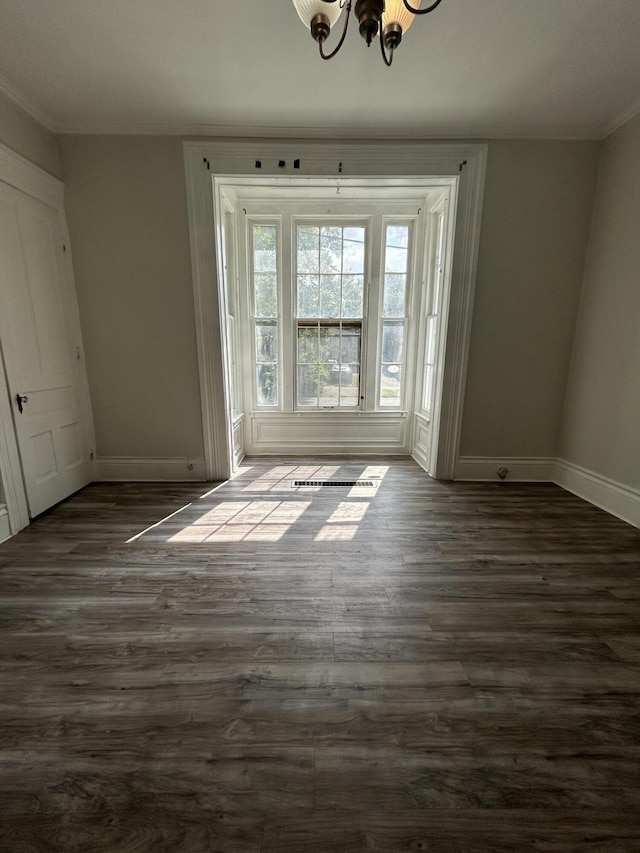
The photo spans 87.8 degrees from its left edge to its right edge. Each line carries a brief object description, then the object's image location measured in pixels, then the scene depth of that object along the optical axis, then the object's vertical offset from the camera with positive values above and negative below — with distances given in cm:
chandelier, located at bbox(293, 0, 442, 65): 134 +129
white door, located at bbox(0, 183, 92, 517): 245 -8
